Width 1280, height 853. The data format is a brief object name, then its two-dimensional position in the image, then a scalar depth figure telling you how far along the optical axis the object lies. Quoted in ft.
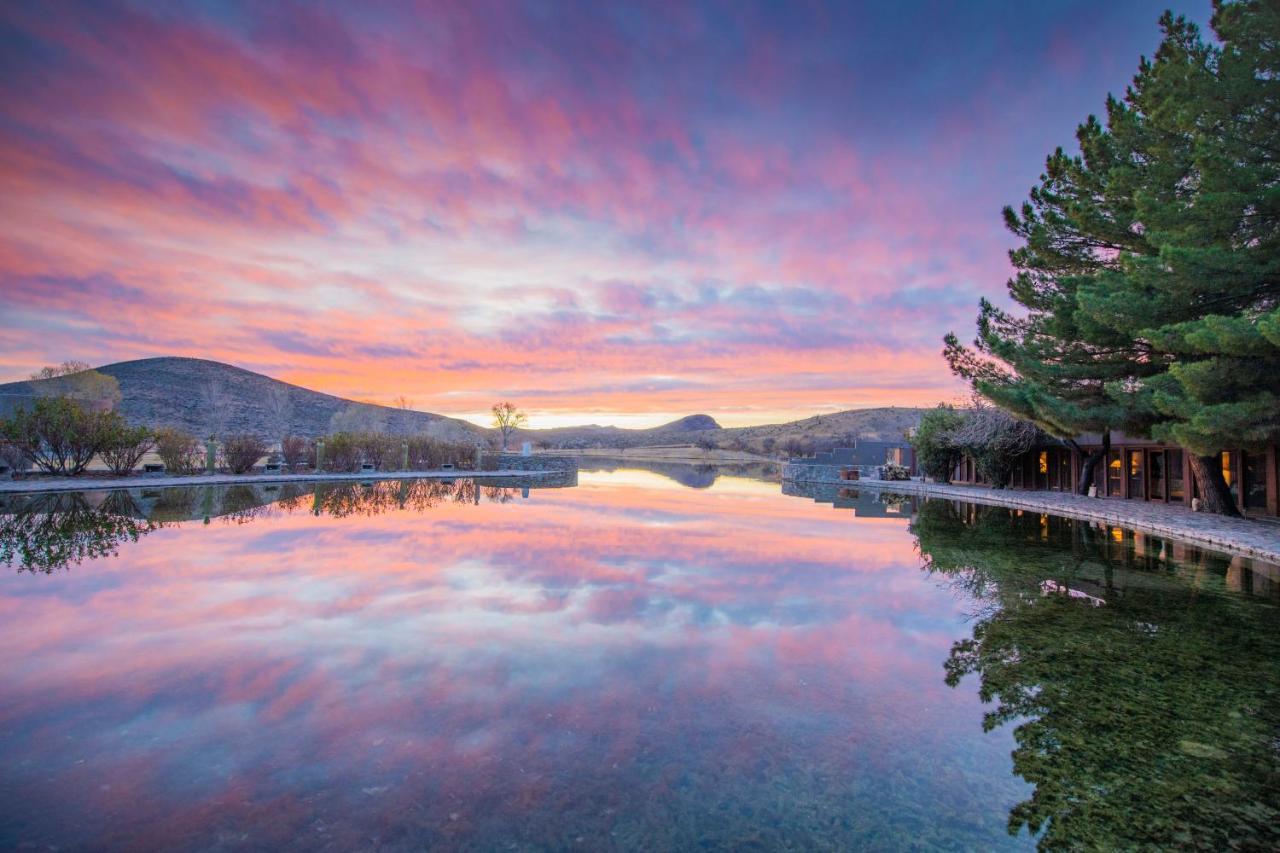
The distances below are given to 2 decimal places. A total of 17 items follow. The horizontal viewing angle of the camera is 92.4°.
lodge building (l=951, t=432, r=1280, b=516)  46.52
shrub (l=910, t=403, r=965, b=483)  77.10
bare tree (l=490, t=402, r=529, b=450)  141.38
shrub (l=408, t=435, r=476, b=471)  92.79
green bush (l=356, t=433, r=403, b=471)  86.89
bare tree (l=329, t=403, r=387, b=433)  175.32
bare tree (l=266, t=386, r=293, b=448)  165.13
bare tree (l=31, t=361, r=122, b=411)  125.18
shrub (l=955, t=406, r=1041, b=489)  69.56
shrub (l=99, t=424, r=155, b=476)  64.23
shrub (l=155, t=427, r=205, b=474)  70.44
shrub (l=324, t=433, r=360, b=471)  82.02
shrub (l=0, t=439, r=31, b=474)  60.70
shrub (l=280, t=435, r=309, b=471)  79.30
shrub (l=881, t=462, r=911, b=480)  88.79
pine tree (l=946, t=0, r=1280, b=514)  32.48
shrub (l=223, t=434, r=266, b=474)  74.23
